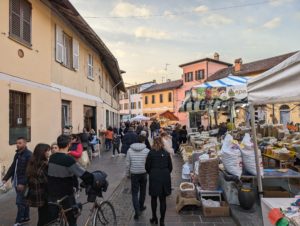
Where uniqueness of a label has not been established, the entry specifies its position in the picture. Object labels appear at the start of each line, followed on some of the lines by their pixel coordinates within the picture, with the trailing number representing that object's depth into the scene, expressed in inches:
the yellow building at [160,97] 1447.8
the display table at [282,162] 236.2
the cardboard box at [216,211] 173.4
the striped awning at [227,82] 280.7
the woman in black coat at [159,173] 158.2
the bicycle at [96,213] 117.9
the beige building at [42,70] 234.1
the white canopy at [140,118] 972.7
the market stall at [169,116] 819.3
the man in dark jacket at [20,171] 153.4
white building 1763.5
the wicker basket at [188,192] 190.7
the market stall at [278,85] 99.5
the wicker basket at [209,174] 196.7
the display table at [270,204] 99.7
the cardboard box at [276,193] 179.1
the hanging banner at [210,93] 273.3
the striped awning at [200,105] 375.5
